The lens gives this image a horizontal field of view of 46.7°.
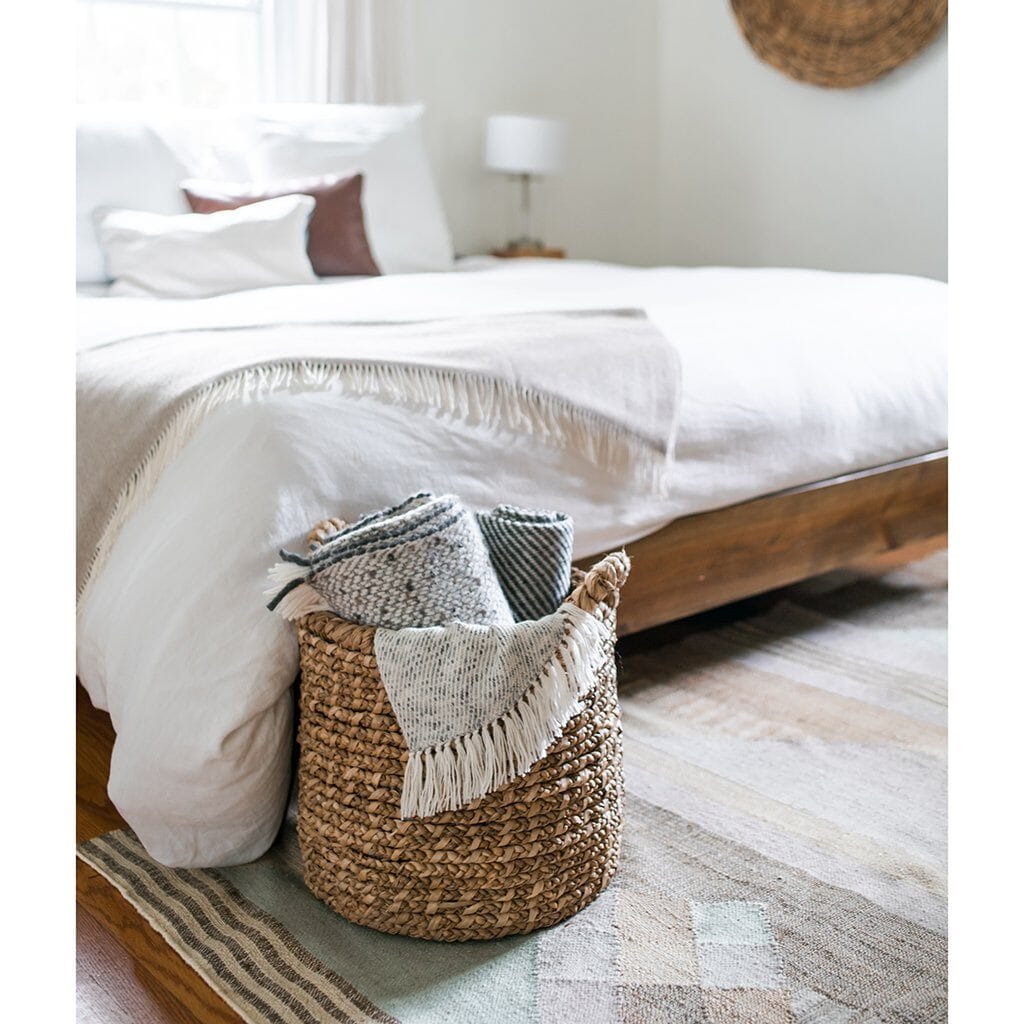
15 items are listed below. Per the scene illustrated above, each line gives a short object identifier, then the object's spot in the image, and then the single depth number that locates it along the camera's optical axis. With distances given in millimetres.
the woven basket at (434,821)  1312
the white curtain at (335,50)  3672
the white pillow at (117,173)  2809
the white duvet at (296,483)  1411
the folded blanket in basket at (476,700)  1271
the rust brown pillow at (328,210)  2912
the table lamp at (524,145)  3904
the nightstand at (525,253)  4016
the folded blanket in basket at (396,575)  1326
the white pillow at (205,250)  2678
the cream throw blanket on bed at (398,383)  1594
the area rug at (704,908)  1253
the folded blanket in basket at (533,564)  1474
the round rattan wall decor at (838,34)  3801
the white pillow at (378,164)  3137
